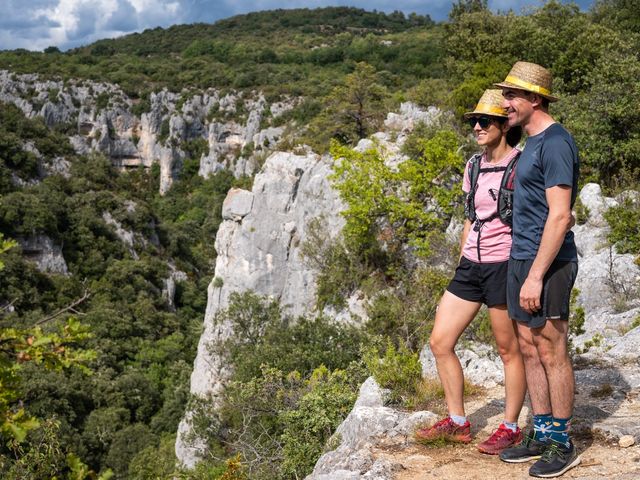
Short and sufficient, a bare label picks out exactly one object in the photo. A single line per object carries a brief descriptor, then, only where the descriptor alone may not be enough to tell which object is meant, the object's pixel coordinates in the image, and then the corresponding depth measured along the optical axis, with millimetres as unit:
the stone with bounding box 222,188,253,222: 21322
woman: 3414
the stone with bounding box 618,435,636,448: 3346
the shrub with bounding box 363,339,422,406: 4758
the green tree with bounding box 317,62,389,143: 20250
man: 2947
